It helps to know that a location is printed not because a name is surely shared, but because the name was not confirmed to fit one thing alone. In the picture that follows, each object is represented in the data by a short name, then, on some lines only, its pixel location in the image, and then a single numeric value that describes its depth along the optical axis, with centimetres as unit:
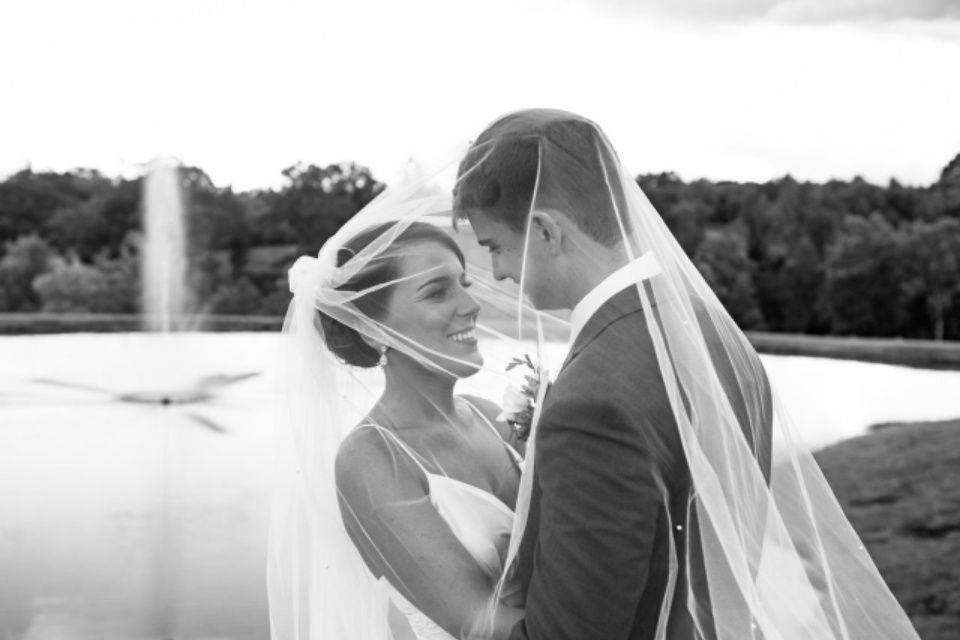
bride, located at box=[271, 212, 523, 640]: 249
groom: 180
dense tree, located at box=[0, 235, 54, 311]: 3222
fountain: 2772
